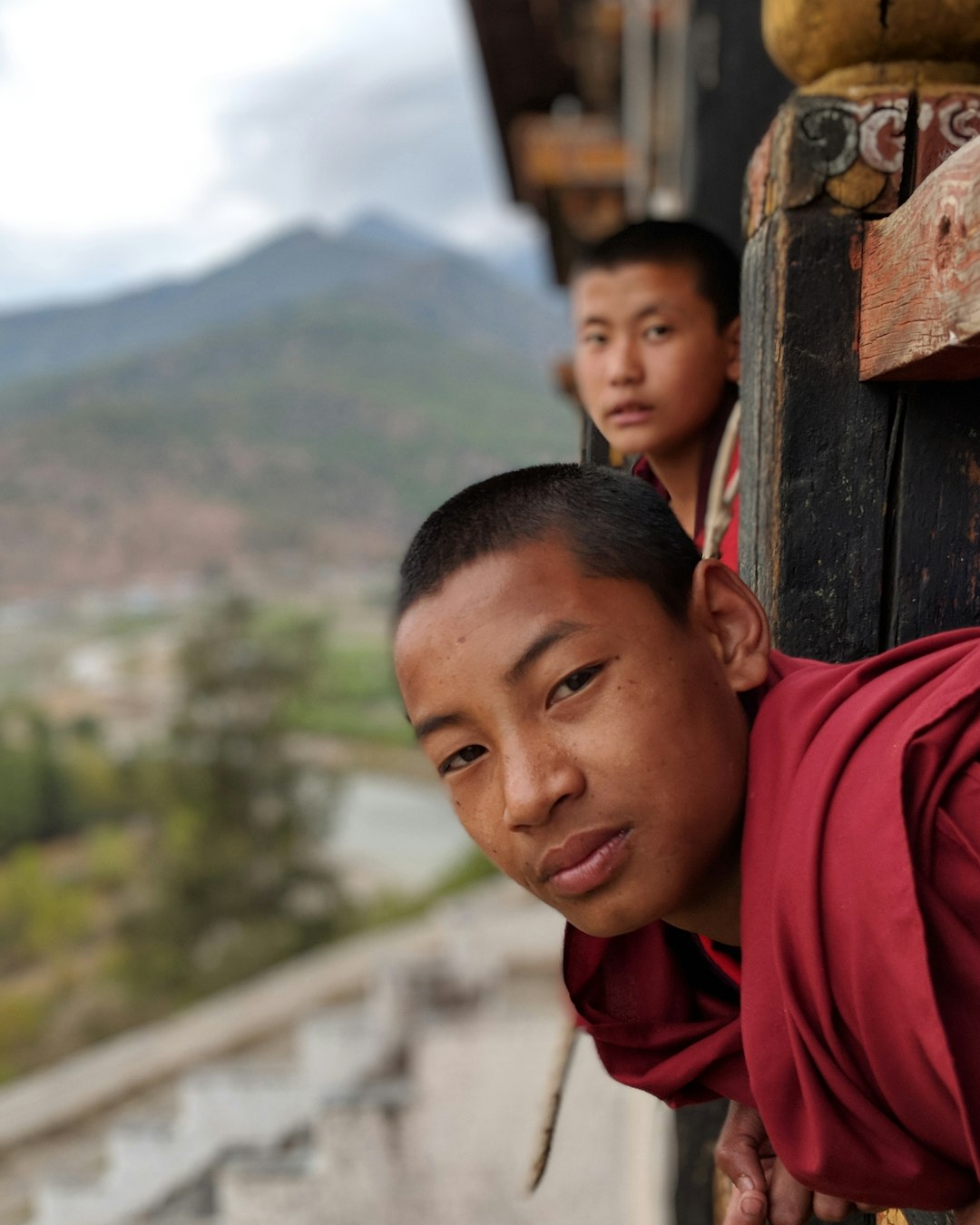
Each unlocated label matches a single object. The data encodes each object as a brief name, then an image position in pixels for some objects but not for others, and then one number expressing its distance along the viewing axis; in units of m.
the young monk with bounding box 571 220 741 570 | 1.52
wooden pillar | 1.04
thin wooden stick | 1.41
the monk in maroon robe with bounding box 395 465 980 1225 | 0.75
